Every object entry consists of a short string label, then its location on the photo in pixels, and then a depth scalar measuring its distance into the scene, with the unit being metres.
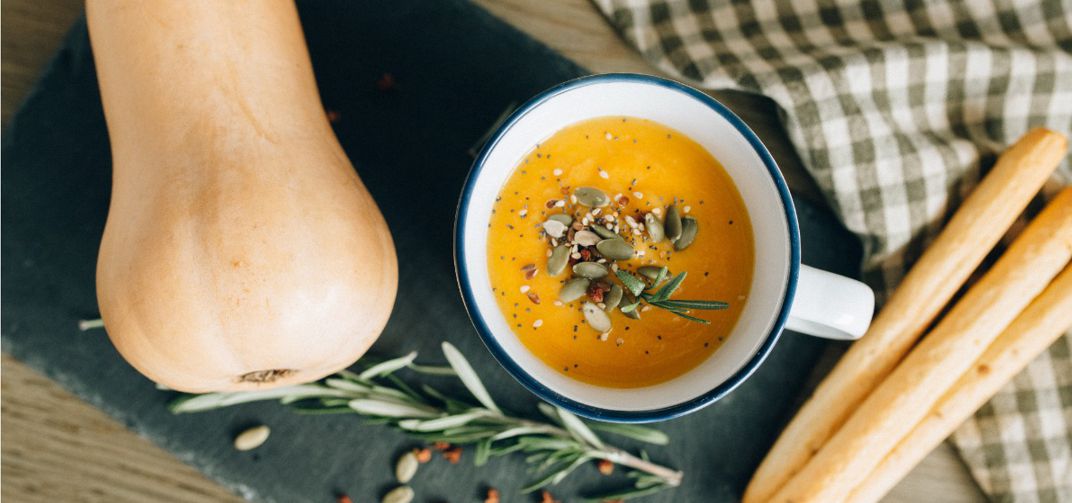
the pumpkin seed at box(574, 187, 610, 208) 0.38
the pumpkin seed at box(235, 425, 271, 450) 0.41
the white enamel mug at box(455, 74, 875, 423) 0.36
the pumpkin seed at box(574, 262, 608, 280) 0.37
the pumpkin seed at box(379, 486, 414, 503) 0.41
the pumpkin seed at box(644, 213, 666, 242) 0.37
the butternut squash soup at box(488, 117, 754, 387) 0.38
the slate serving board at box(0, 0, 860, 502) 0.41
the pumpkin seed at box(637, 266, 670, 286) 0.37
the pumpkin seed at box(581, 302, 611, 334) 0.37
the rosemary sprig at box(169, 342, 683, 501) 0.40
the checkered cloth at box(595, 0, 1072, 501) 0.40
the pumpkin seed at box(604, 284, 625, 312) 0.37
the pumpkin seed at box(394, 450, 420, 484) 0.41
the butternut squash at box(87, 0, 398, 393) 0.36
